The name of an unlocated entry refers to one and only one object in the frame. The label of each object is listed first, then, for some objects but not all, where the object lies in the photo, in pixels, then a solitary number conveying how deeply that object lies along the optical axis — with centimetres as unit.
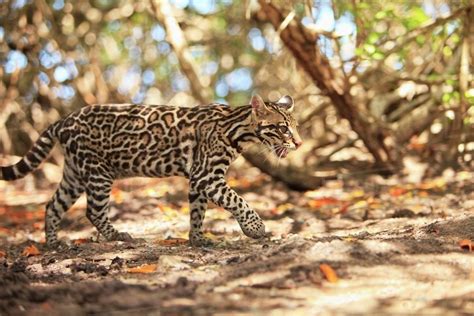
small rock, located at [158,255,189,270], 574
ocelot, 759
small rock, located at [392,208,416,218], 895
